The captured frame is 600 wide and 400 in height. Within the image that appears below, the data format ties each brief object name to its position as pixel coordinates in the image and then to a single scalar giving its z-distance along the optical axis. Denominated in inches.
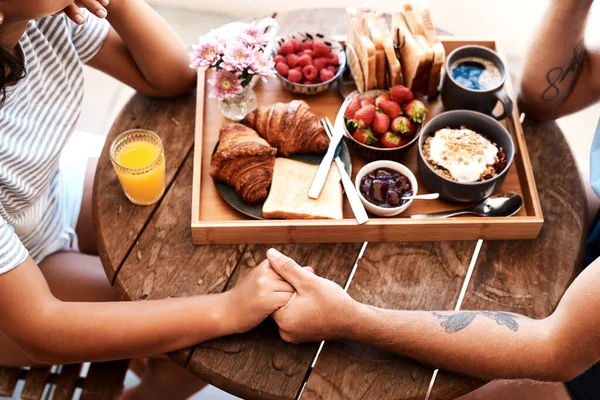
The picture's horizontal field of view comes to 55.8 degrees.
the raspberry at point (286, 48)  61.0
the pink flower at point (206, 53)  53.7
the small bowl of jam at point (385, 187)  51.9
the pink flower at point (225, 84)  54.4
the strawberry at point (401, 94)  57.0
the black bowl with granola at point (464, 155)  52.2
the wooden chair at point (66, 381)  53.7
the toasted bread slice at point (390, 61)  58.1
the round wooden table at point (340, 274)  45.5
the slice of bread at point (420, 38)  57.2
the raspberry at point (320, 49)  61.3
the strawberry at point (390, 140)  54.9
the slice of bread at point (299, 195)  51.8
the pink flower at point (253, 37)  54.2
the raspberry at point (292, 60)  60.3
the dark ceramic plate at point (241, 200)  52.6
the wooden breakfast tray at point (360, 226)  50.8
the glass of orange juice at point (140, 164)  51.4
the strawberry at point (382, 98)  57.0
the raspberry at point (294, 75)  59.7
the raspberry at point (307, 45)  61.6
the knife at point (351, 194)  51.0
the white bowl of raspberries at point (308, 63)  60.0
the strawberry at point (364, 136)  55.4
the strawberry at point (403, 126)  55.0
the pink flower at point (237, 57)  53.3
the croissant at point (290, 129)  55.7
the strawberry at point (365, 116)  55.3
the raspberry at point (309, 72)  60.1
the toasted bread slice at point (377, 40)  57.8
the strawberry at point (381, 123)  55.2
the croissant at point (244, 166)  52.6
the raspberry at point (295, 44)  61.3
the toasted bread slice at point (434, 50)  57.6
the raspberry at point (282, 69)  59.9
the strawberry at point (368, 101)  56.8
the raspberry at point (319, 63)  60.8
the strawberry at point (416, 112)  55.5
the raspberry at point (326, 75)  60.3
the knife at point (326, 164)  53.1
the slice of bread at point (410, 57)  57.2
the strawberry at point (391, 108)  55.9
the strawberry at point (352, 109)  56.6
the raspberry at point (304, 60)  60.3
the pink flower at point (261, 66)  53.7
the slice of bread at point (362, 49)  57.2
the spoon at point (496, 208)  52.8
